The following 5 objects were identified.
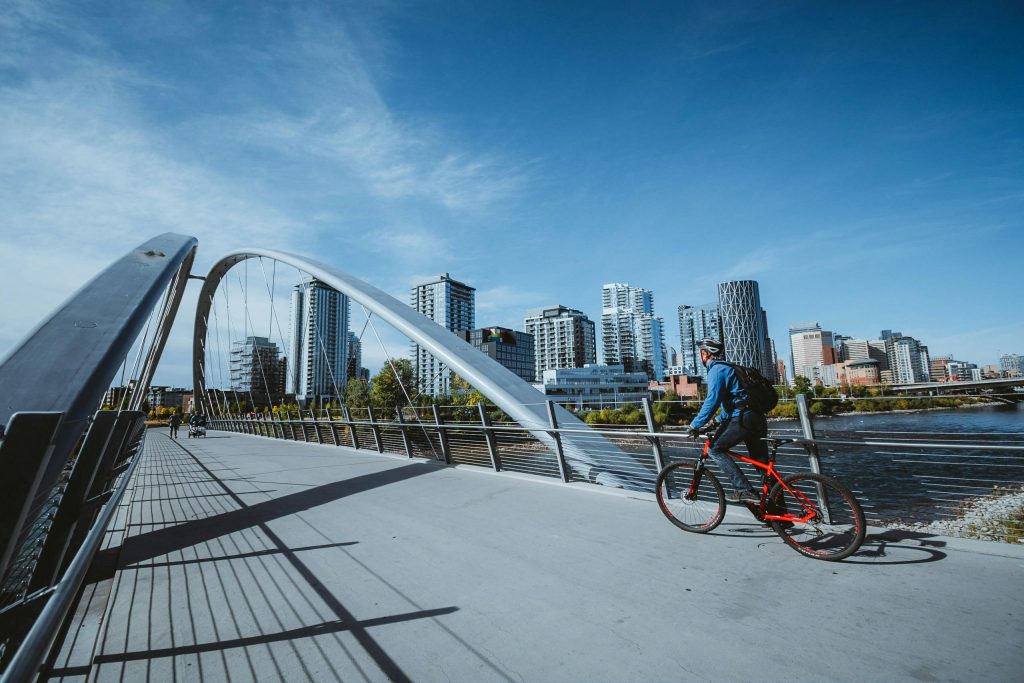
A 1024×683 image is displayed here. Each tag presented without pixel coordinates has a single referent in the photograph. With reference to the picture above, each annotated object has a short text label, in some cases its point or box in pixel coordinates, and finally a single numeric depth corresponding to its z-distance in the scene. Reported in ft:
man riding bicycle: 11.93
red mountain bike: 10.84
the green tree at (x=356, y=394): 141.00
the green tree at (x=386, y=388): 130.62
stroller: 87.30
